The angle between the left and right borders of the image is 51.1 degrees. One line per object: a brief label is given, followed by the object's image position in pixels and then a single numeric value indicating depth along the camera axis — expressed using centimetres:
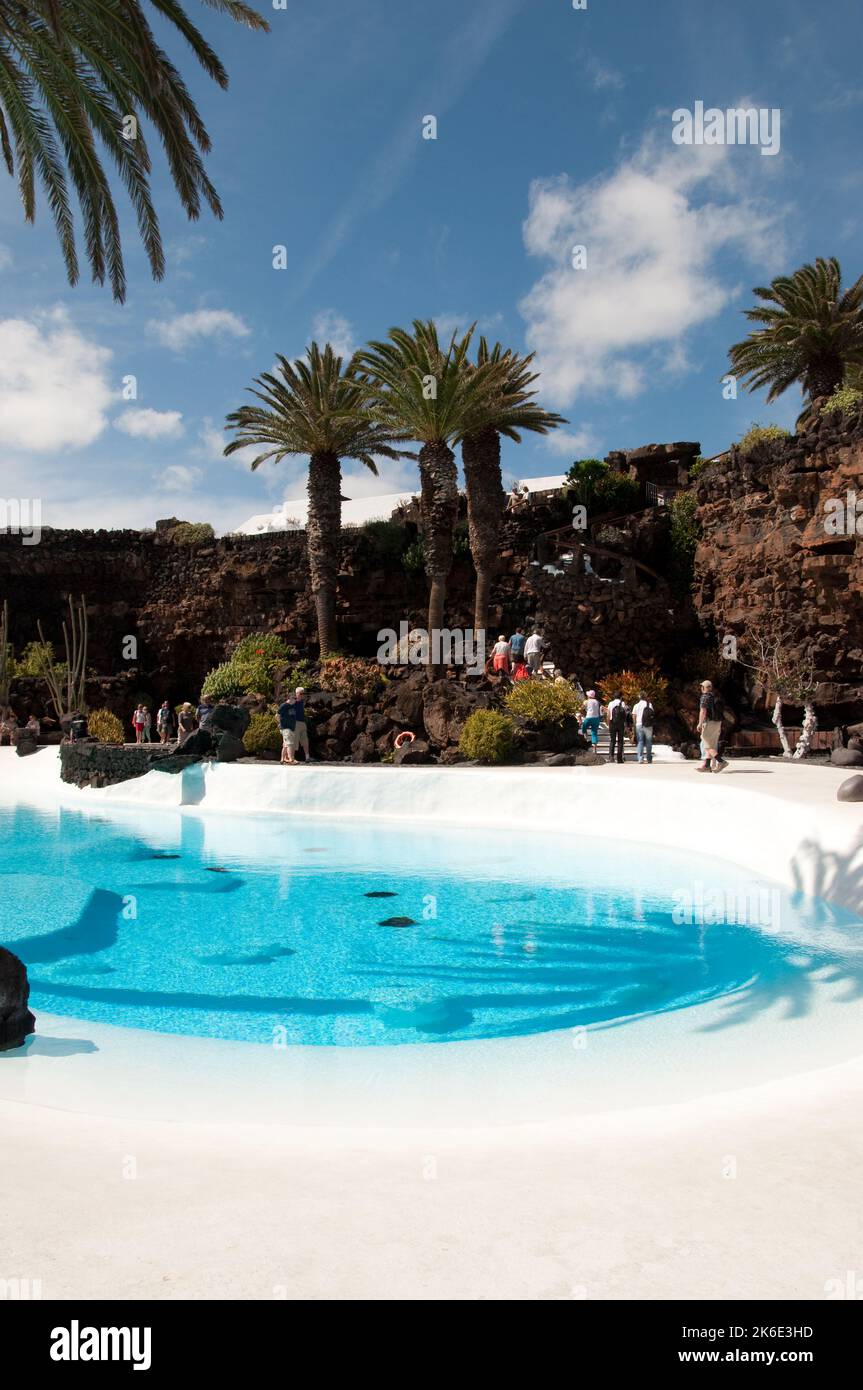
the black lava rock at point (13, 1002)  506
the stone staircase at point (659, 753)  1919
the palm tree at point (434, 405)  2506
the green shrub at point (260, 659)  2533
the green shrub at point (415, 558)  3203
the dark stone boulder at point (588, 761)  1819
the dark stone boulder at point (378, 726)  2098
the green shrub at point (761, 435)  2608
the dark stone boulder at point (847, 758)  1587
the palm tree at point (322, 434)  2833
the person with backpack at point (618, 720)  1839
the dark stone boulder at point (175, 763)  1962
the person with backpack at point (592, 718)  2077
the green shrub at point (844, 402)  2106
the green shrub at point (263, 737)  2095
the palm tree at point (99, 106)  854
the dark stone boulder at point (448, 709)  2016
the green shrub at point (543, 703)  1944
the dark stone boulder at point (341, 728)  2117
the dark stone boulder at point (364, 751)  2038
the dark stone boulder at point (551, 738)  1919
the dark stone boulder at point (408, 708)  2097
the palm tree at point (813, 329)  2525
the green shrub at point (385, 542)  3262
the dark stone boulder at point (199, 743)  2012
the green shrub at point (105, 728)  2689
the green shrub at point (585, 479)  3084
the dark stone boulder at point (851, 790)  1096
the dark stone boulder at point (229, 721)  2084
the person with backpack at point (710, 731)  1570
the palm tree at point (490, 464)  2722
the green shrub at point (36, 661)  3397
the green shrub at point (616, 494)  3086
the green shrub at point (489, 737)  1852
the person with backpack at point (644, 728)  1820
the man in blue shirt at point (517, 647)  2495
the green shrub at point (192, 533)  3672
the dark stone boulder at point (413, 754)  1919
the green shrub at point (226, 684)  2609
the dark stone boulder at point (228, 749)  1995
